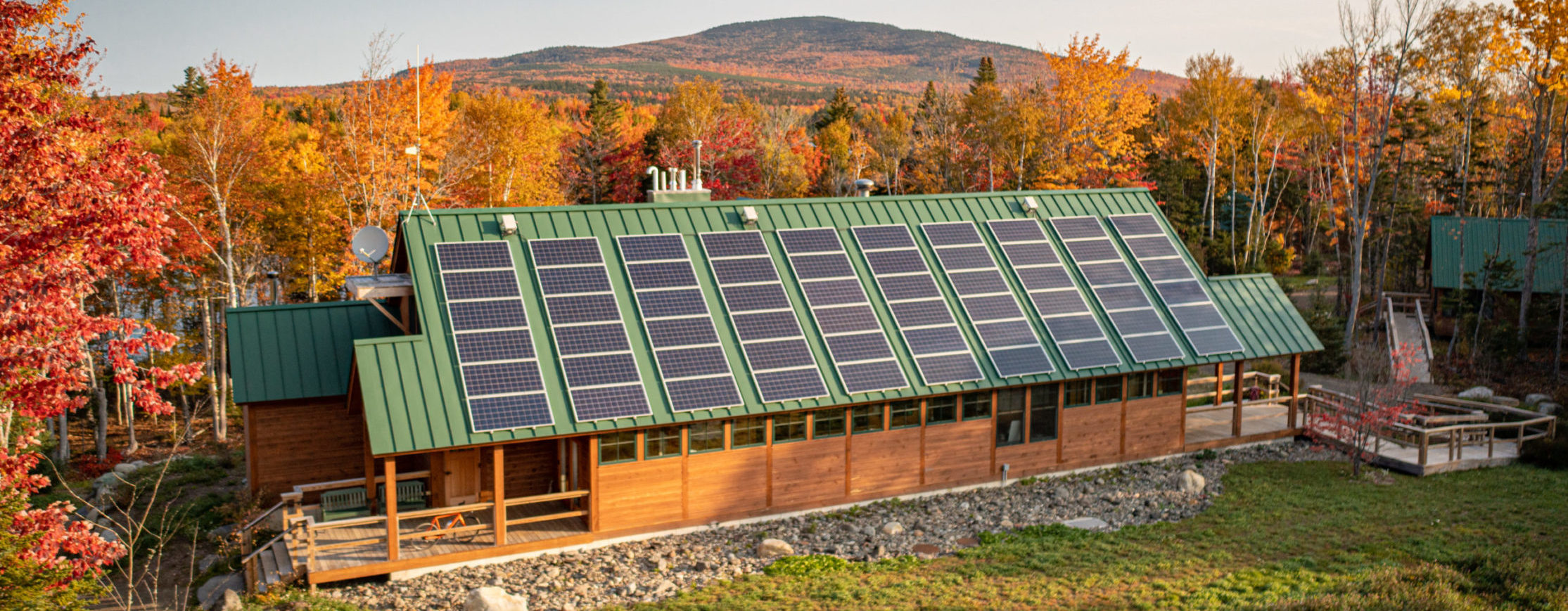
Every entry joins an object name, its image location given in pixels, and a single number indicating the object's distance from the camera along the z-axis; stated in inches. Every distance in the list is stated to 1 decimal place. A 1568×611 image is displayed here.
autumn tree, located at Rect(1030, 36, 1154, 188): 1547.7
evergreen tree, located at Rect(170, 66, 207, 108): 2393.8
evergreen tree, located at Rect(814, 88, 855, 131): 2787.9
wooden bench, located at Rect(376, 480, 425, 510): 657.0
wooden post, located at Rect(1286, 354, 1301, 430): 852.0
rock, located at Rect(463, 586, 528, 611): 506.3
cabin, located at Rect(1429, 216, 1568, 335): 1310.3
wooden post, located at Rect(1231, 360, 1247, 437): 841.5
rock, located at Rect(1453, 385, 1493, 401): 1034.7
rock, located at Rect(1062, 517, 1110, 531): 658.2
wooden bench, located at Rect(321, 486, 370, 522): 654.5
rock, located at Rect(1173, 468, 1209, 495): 729.0
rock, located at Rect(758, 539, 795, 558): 605.0
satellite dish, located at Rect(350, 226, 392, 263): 647.1
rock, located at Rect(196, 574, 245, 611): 582.2
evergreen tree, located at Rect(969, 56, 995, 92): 2619.1
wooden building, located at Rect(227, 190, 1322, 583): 601.0
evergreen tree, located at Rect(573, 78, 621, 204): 2197.3
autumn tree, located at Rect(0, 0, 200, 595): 417.7
